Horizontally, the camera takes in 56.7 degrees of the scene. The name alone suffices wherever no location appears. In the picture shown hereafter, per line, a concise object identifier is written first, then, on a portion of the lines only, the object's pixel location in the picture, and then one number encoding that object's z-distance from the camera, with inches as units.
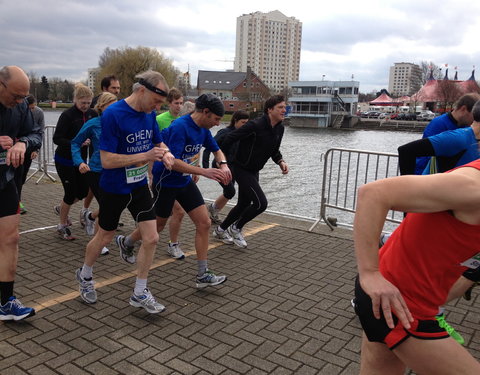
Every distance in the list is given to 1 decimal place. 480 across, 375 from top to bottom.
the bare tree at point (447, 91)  3026.6
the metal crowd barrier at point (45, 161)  421.3
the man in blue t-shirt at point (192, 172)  173.2
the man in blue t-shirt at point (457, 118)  159.6
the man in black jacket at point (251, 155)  225.9
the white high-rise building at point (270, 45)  7199.8
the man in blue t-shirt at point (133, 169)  144.7
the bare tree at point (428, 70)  3650.8
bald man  132.5
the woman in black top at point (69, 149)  226.4
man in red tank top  63.5
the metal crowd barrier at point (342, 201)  265.0
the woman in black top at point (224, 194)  273.7
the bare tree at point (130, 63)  2480.3
